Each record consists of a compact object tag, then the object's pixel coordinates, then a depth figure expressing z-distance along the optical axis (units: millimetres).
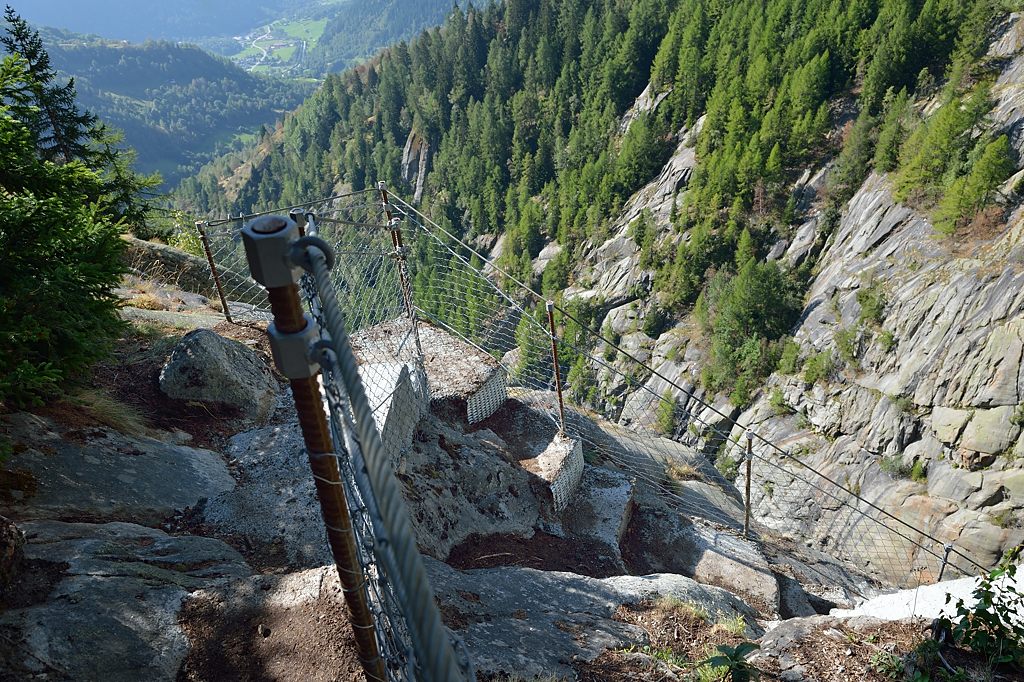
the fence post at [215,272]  6904
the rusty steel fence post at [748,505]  6029
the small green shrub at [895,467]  21219
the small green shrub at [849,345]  25484
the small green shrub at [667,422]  29703
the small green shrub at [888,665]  3119
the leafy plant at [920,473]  20625
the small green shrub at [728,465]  22234
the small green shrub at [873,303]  24797
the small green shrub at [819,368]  26422
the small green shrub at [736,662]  2934
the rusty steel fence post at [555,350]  5738
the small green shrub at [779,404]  28062
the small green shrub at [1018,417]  18312
